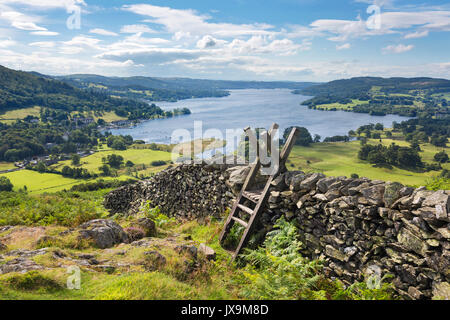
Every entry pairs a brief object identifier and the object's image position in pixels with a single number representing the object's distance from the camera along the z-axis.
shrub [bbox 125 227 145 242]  7.20
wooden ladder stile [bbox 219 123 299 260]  6.19
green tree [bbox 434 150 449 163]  42.09
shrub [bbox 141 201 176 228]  9.32
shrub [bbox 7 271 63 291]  3.80
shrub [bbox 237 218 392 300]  4.19
